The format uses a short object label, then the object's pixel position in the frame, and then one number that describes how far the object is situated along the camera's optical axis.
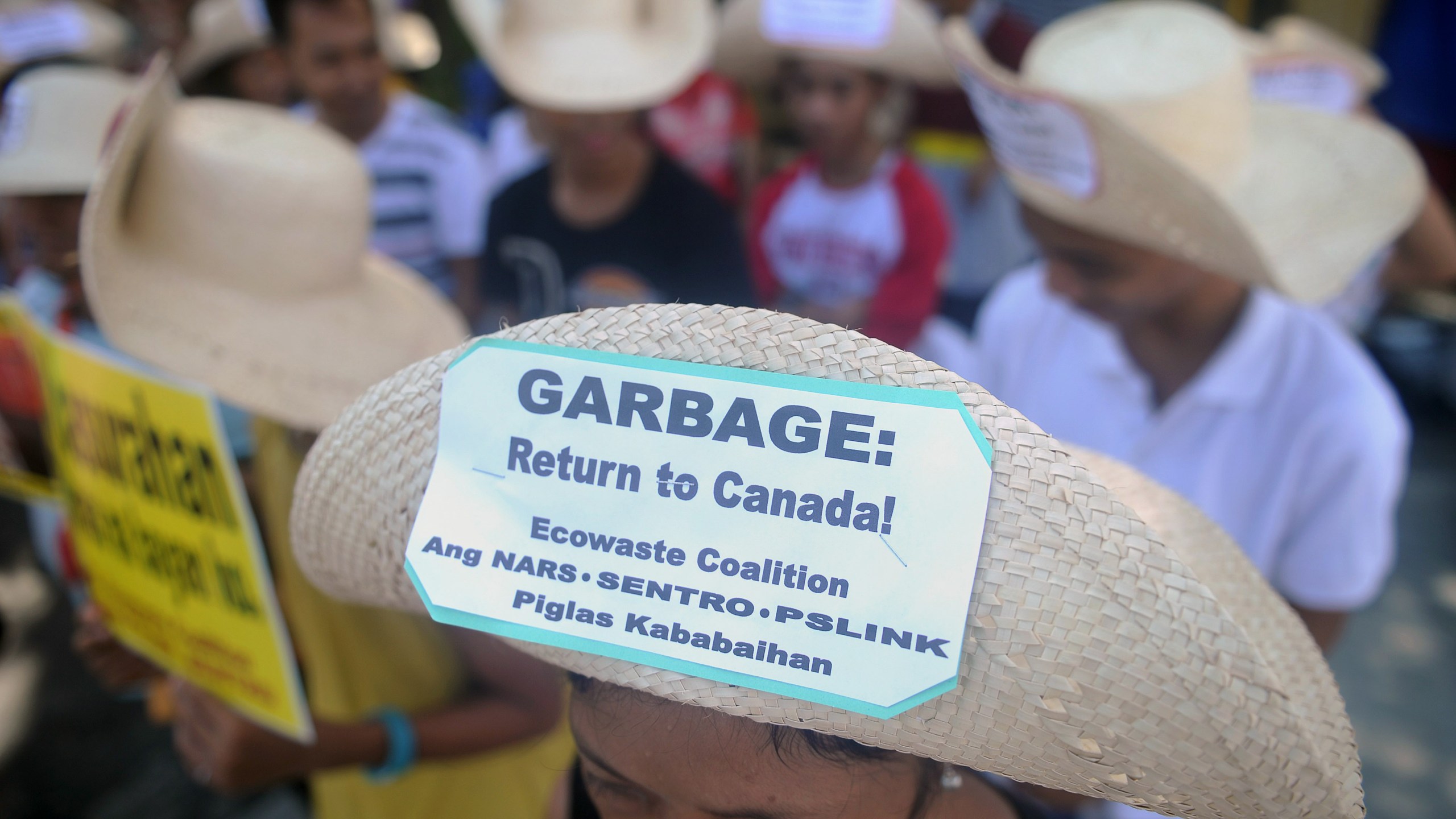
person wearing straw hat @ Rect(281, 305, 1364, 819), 0.56
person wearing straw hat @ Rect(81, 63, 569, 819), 1.38
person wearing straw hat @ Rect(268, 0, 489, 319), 2.88
